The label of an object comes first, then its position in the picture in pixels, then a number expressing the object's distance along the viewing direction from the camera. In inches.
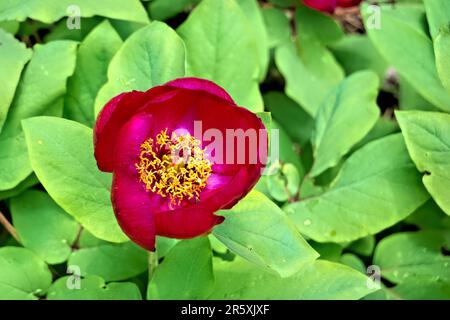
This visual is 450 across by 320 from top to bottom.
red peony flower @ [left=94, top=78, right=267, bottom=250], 19.3
